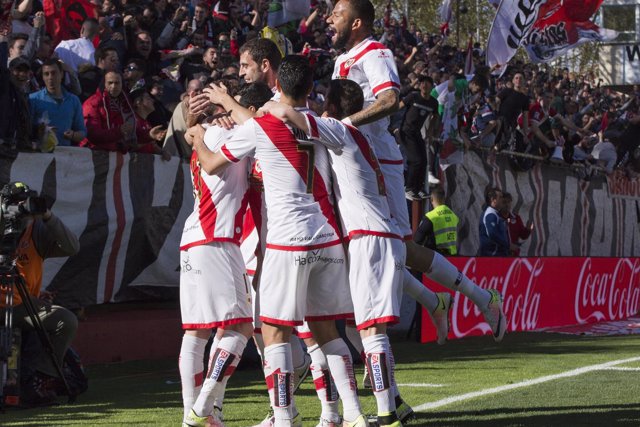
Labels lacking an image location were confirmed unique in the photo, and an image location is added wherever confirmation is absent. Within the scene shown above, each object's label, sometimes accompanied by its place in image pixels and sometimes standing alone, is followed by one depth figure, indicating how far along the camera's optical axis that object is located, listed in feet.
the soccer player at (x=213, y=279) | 21.35
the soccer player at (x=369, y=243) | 20.01
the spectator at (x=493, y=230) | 50.83
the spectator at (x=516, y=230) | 55.31
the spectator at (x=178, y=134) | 36.19
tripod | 25.38
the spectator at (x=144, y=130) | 37.80
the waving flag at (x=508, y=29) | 60.39
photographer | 26.96
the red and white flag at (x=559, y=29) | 69.46
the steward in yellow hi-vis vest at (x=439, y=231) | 45.24
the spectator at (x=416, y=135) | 47.06
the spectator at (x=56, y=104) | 34.45
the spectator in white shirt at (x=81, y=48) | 42.47
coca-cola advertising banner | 45.98
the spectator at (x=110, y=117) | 36.50
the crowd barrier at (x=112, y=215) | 33.83
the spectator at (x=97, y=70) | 39.75
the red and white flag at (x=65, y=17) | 45.19
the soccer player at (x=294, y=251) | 19.66
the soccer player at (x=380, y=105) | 23.18
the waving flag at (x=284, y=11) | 60.64
